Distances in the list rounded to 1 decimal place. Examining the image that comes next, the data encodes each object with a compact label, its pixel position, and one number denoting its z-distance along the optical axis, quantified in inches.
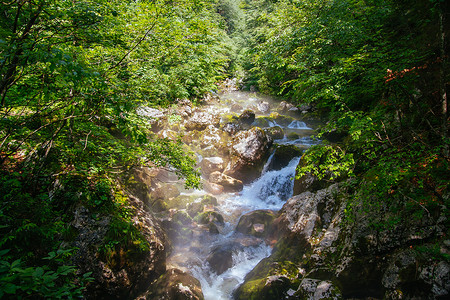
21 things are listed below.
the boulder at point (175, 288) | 233.9
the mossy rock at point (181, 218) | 393.6
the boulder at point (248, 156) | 527.8
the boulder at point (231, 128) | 641.6
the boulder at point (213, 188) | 508.4
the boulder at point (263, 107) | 923.8
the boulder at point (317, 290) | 195.3
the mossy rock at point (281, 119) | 748.9
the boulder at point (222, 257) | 309.6
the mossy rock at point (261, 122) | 731.9
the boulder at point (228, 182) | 516.7
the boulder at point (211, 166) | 549.0
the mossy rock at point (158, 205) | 407.4
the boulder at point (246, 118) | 721.0
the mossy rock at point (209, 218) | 411.8
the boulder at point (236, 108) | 865.5
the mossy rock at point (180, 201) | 434.9
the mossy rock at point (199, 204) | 428.8
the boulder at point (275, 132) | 628.7
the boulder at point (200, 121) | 650.2
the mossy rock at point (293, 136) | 623.1
